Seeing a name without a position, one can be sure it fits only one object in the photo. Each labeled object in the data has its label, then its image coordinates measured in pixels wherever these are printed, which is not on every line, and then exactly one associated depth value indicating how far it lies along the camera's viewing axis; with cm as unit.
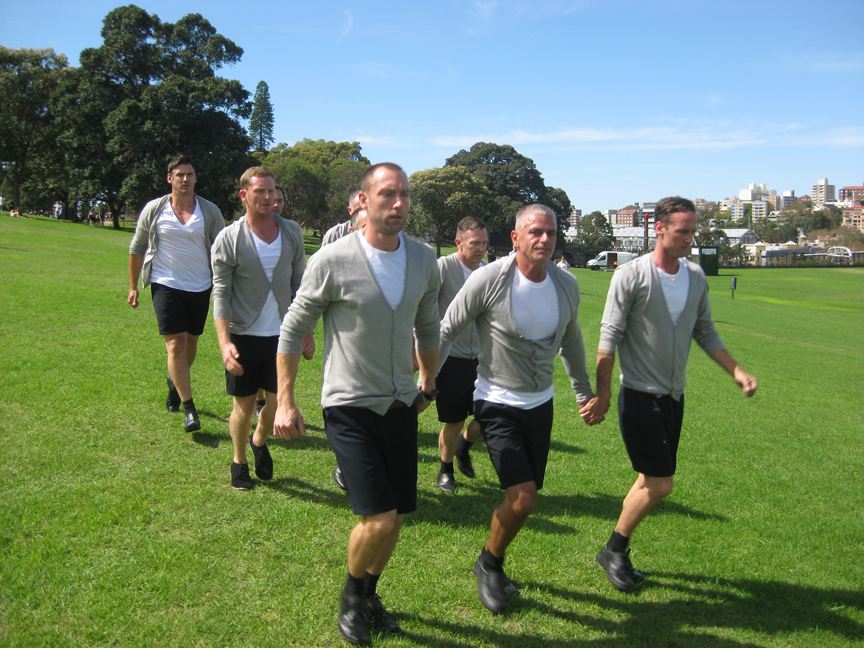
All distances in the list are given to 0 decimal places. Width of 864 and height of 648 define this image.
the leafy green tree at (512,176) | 8875
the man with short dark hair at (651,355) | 401
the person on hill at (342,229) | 586
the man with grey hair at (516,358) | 366
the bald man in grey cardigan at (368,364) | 315
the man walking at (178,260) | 594
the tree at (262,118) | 9894
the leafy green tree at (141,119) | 4144
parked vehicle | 7388
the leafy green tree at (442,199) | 5812
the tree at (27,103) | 4703
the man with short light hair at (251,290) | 481
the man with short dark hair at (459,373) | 537
